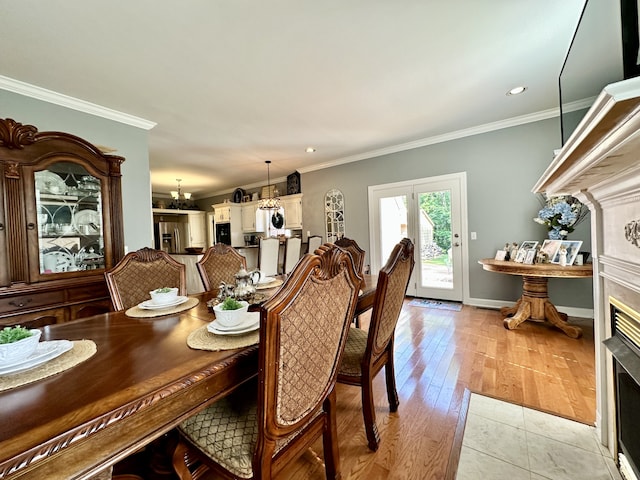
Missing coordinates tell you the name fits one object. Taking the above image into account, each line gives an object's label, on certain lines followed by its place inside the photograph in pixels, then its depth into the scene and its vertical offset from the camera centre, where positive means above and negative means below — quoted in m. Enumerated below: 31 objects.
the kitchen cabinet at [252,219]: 6.59 +0.46
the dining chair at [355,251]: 2.40 -0.16
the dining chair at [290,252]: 4.82 -0.30
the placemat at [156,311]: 1.32 -0.37
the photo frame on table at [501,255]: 3.22 -0.32
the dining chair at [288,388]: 0.76 -0.51
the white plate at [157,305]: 1.41 -0.35
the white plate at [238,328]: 1.00 -0.35
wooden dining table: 0.52 -0.39
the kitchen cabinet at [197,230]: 7.85 +0.27
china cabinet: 1.86 +0.15
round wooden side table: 2.59 -0.76
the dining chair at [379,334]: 1.26 -0.53
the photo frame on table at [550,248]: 2.78 -0.22
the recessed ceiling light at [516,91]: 2.63 +1.40
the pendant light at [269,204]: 5.25 +0.66
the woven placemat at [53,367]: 0.73 -0.38
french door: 3.87 +0.07
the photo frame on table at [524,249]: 2.92 -0.24
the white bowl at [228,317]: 1.02 -0.31
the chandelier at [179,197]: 7.12 +1.21
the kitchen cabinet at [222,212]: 6.73 +0.67
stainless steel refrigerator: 7.33 +0.11
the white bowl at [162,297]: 1.43 -0.31
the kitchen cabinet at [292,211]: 5.65 +0.55
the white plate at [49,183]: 2.04 +0.48
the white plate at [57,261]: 2.04 -0.14
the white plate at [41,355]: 0.77 -0.36
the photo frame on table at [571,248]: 2.57 -0.21
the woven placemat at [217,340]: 0.92 -0.38
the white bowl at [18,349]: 0.77 -0.32
